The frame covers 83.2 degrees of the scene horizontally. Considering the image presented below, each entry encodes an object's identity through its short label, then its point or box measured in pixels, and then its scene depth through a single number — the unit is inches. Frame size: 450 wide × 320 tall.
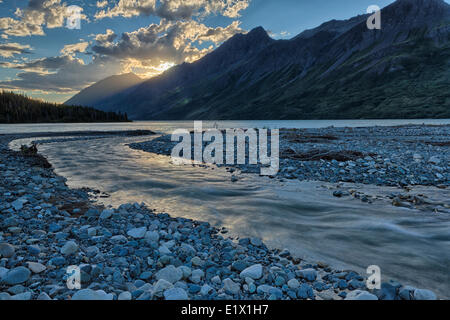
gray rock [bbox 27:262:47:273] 167.3
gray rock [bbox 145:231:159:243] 231.7
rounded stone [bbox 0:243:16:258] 184.2
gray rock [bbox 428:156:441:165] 578.9
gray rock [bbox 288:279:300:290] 166.2
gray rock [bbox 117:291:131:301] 144.8
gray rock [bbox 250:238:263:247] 240.0
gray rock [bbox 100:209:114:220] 285.9
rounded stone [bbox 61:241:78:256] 195.6
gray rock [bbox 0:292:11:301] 135.5
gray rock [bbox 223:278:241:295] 159.4
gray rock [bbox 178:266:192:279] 174.6
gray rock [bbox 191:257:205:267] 191.9
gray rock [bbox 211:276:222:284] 170.9
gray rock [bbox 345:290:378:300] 150.1
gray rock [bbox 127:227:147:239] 238.2
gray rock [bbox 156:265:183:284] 169.9
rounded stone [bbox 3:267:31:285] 153.5
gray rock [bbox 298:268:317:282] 180.5
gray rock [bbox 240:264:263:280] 174.1
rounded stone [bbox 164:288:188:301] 147.6
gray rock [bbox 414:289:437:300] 155.4
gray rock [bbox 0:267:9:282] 156.6
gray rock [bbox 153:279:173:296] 151.3
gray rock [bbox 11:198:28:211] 300.8
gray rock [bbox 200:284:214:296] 156.7
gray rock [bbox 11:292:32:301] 137.0
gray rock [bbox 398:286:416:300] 156.5
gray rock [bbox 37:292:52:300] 139.5
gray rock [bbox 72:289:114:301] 140.0
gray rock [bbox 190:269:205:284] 170.8
